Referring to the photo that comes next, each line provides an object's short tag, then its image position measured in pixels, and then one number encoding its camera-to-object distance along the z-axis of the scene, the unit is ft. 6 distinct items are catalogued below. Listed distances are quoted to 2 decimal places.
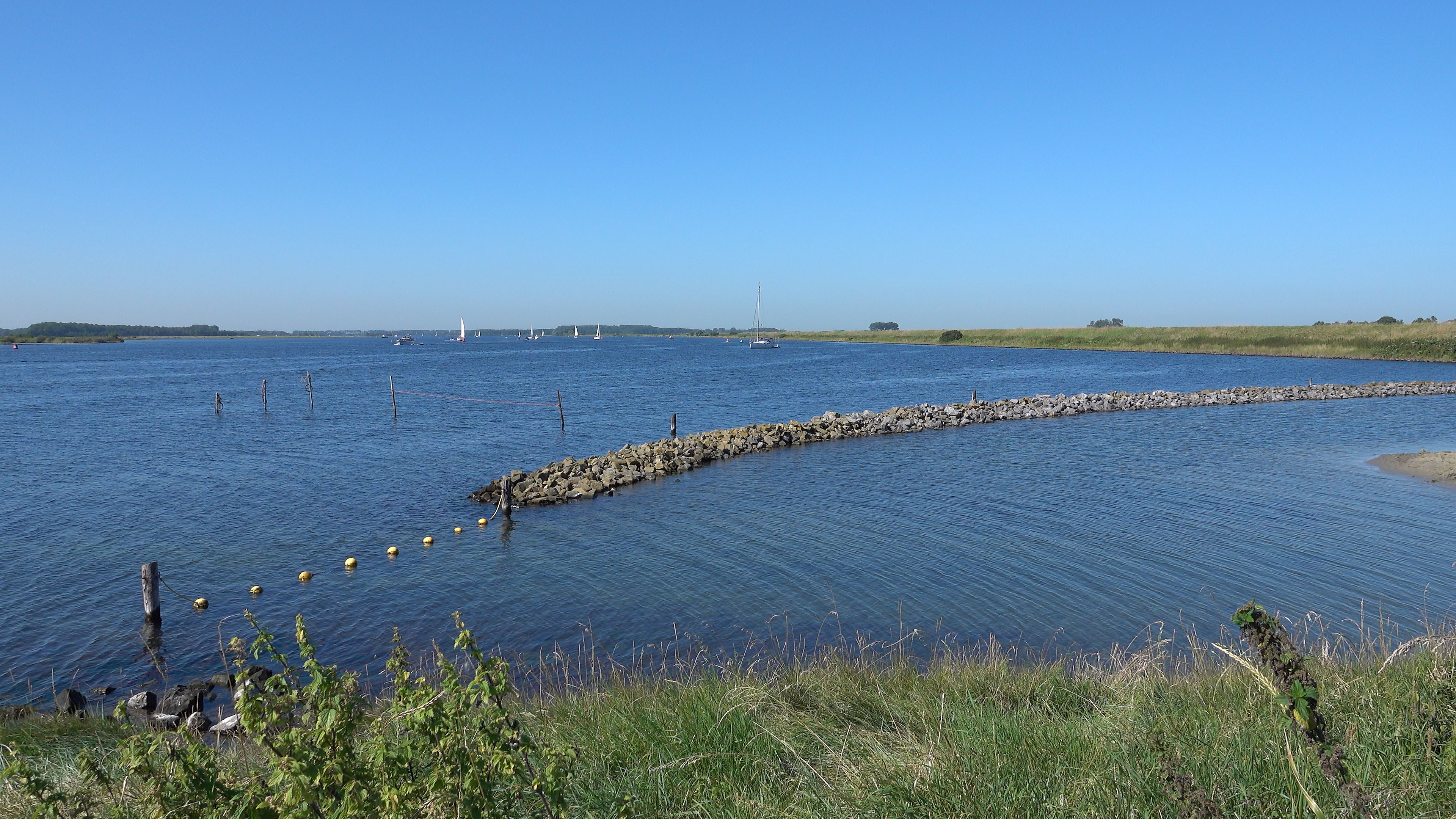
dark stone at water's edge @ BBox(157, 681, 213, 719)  36.70
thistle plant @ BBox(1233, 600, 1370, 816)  14.02
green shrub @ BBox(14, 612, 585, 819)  12.31
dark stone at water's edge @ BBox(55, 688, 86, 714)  35.99
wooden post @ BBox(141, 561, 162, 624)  48.06
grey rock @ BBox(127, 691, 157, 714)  37.09
